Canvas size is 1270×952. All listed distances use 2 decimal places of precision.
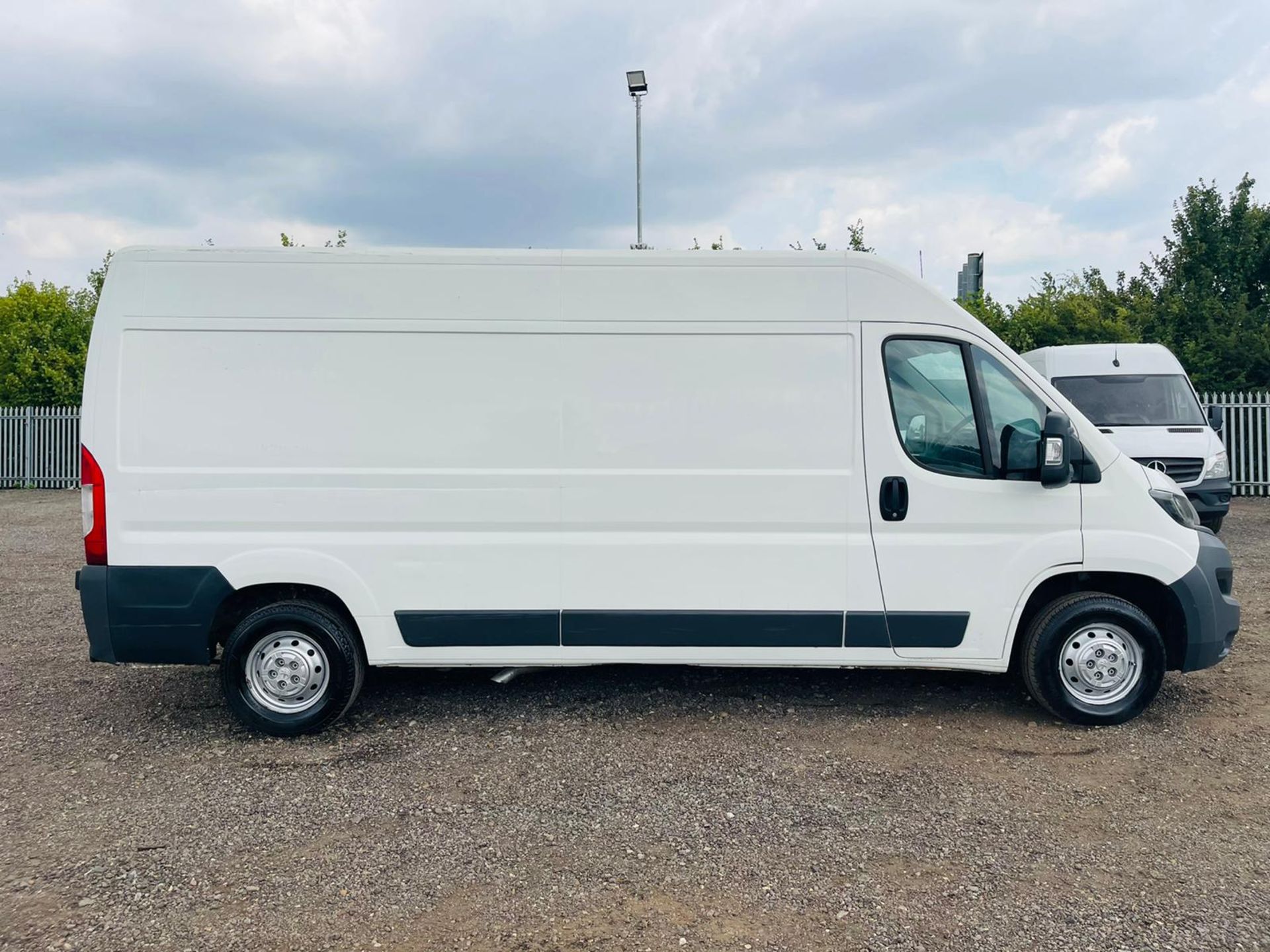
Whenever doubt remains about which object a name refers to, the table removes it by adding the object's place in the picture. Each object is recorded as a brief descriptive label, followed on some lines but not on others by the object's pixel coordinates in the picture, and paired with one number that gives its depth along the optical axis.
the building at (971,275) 36.31
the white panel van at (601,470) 4.77
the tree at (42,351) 22.77
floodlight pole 17.88
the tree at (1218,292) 18.08
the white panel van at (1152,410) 10.27
